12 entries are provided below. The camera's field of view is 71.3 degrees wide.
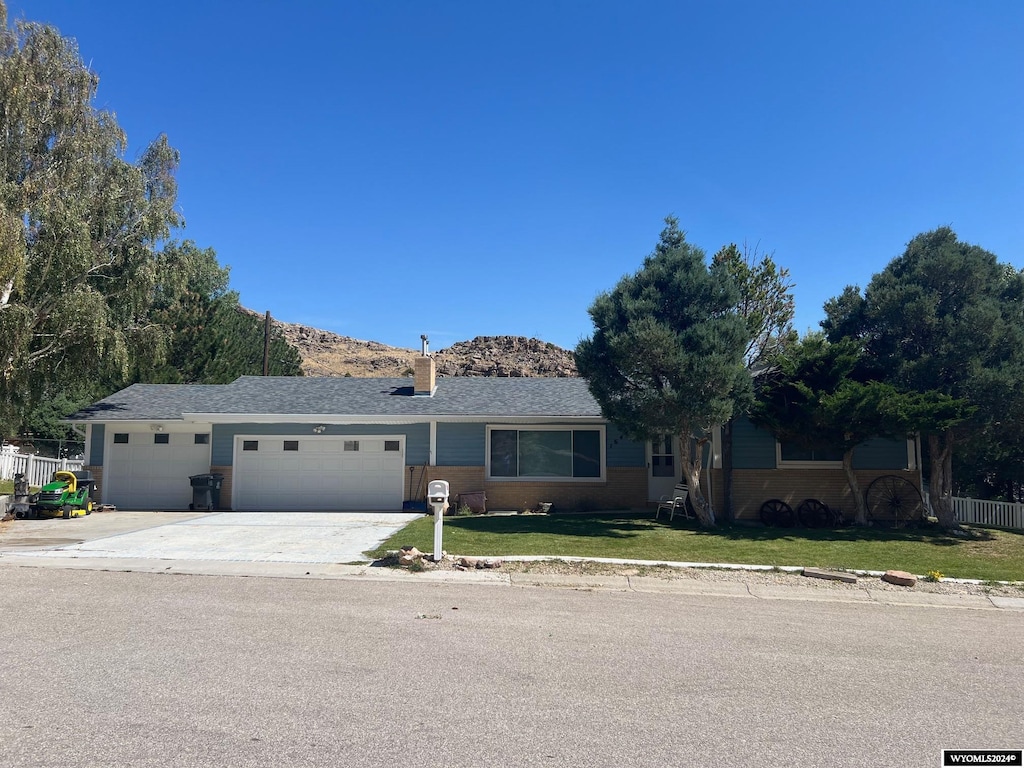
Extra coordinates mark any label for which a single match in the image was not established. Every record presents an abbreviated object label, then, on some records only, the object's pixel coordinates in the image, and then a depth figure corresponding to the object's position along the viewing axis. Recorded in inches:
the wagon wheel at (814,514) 657.3
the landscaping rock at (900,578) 391.2
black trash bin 736.3
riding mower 660.7
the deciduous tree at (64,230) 636.7
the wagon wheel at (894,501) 675.4
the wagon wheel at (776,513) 663.1
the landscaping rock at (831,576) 398.3
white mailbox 431.8
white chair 662.5
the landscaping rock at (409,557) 416.8
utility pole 1285.7
